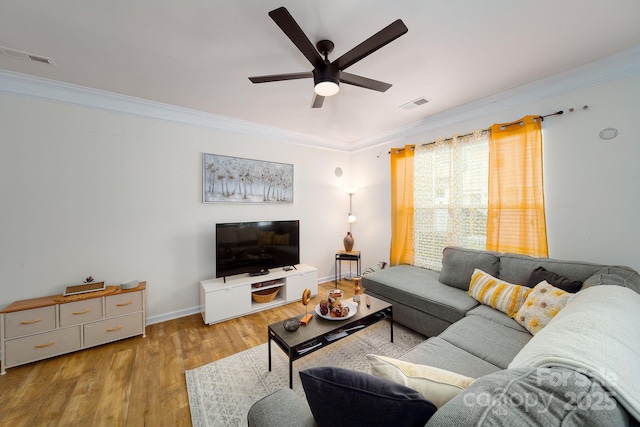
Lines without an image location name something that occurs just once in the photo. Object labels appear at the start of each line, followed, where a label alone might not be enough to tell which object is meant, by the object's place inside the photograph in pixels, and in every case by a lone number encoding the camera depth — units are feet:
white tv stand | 9.11
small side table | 13.39
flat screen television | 9.87
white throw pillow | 2.65
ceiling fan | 4.42
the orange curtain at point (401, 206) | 11.75
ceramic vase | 13.89
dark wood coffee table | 5.62
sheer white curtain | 9.59
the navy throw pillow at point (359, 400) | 2.15
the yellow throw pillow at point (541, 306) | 5.49
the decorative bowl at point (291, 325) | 6.02
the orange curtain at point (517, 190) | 8.10
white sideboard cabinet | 6.59
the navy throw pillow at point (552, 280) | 5.95
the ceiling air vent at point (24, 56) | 6.20
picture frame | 10.36
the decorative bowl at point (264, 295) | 10.33
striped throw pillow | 6.48
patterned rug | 5.32
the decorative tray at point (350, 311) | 6.64
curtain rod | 7.78
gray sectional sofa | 1.80
